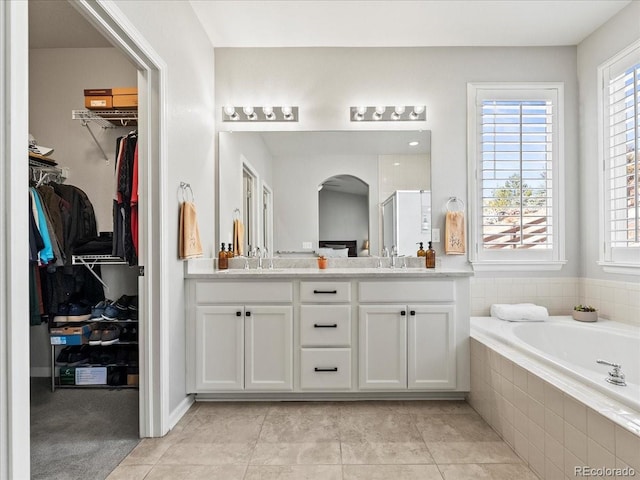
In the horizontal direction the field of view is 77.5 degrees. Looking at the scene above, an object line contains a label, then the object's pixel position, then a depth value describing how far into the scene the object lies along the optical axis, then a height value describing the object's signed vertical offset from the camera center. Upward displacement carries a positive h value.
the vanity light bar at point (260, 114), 3.26 +1.04
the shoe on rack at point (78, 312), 2.95 -0.52
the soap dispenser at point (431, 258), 3.18 -0.15
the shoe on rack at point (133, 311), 2.97 -0.51
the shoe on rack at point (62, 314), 2.94 -0.53
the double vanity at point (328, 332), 2.59 -0.60
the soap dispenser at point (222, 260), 3.17 -0.15
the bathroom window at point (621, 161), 2.67 +0.55
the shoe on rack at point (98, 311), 2.96 -0.51
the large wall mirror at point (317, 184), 3.24 +0.46
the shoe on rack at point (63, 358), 3.00 -0.87
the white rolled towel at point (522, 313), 2.96 -0.56
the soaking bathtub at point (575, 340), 2.40 -0.67
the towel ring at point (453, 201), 3.26 +0.30
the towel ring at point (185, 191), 2.52 +0.33
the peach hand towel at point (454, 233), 3.20 +0.05
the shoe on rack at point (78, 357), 2.97 -0.86
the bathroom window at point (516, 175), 3.26 +0.52
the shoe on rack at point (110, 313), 2.96 -0.53
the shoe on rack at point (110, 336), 2.88 -0.68
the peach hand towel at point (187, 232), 2.45 +0.06
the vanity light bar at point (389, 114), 3.24 +1.03
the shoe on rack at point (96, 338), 2.88 -0.69
